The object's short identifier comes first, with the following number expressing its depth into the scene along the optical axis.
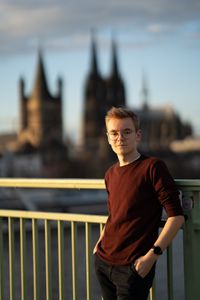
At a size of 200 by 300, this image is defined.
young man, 2.27
